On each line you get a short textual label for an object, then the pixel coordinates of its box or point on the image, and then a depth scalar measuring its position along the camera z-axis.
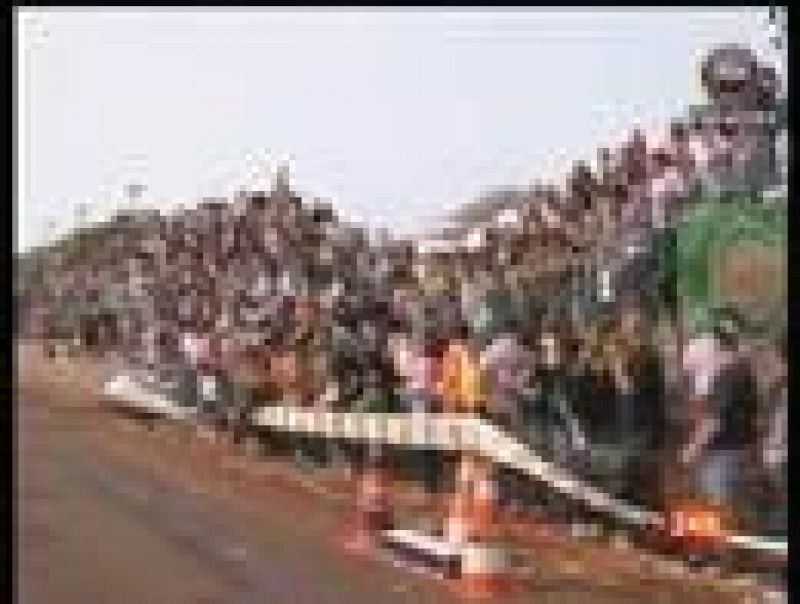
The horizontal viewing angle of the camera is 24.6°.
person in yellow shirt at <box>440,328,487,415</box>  11.38
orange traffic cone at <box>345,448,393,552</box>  10.89
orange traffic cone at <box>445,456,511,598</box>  10.58
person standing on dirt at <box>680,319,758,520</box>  10.66
